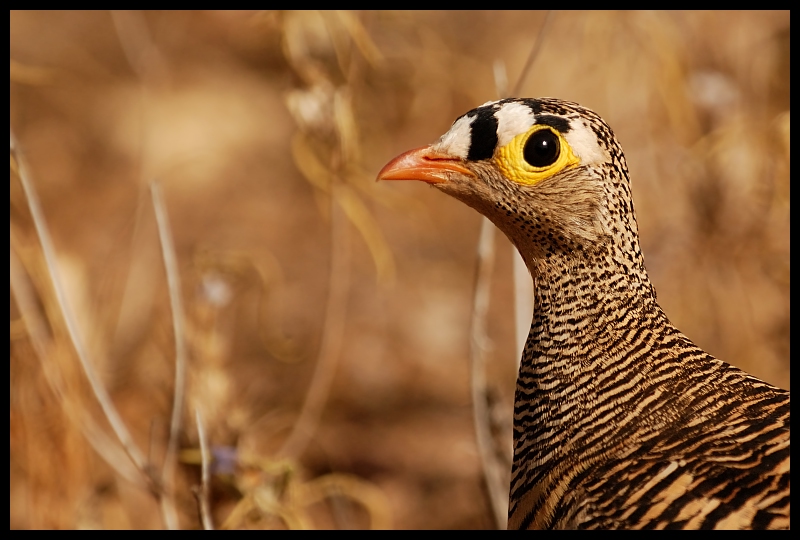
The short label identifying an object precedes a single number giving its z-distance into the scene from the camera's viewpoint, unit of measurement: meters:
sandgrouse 4.05
